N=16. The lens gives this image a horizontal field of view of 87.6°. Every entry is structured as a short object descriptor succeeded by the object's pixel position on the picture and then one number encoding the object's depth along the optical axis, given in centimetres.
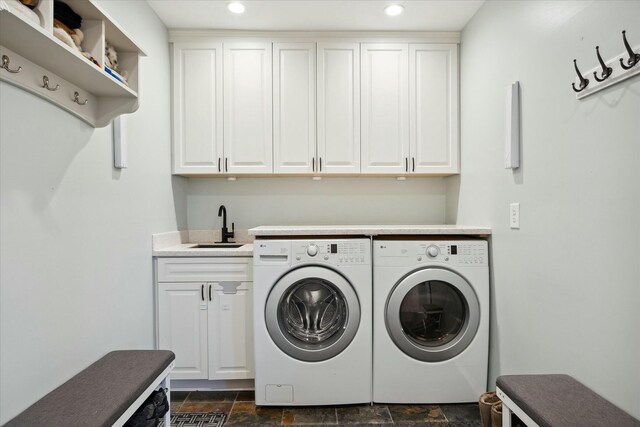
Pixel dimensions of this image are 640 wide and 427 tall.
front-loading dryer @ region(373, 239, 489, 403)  193
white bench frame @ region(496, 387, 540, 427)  108
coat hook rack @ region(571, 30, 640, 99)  102
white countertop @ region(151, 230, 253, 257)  207
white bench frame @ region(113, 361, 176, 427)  108
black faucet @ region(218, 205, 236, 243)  258
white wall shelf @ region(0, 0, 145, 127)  96
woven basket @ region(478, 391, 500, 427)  164
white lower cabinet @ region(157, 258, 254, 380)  208
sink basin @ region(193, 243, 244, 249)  252
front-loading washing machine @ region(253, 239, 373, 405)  191
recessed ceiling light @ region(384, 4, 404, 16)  211
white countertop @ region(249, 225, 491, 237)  194
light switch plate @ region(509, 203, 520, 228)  168
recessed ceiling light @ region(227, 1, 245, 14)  207
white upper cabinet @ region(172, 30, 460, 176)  239
